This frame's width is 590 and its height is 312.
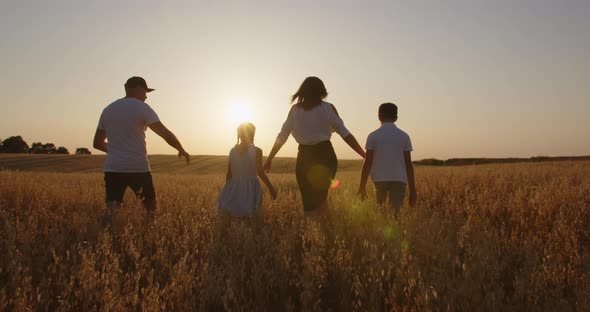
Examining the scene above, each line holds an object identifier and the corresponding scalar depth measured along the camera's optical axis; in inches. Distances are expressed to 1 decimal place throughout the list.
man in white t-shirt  214.2
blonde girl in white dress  256.7
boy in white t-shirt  220.8
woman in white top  217.5
